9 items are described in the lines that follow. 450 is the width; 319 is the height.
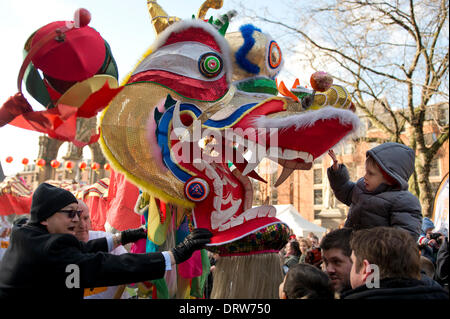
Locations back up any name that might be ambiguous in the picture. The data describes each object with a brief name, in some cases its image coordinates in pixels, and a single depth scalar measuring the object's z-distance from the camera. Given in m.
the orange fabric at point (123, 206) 4.10
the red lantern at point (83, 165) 12.98
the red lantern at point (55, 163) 13.20
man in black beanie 1.84
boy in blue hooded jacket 2.15
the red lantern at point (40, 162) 15.09
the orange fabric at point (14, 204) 7.06
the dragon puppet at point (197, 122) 2.33
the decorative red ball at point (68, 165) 13.75
